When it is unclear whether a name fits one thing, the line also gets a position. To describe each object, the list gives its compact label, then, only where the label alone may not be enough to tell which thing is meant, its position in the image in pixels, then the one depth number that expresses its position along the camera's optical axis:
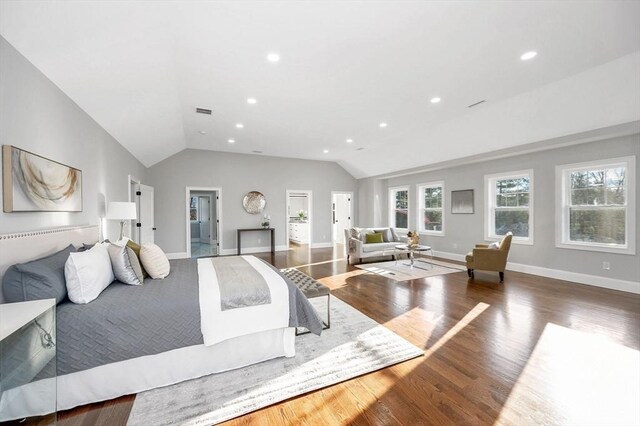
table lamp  3.58
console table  7.62
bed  1.75
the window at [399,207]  8.36
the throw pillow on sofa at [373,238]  6.57
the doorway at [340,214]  9.30
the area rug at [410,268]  5.14
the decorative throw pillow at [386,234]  6.90
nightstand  1.23
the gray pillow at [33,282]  1.65
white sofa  6.25
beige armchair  4.71
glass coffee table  5.55
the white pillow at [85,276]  1.85
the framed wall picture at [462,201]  6.40
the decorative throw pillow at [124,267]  2.30
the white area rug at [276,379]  1.73
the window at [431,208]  7.28
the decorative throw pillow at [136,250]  2.58
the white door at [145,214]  5.78
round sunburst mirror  7.85
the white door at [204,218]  10.42
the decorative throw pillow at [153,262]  2.54
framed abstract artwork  1.84
